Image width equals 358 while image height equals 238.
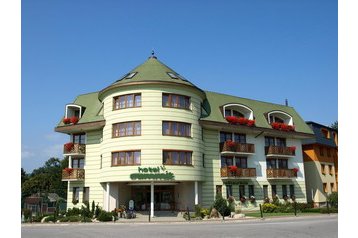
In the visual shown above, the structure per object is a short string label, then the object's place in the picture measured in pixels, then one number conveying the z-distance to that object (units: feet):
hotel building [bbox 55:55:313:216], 97.50
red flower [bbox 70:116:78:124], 112.16
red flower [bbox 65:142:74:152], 111.86
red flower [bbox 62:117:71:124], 113.09
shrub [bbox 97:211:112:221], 85.46
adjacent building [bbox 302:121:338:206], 143.02
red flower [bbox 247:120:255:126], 119.55
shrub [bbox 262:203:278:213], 109.41
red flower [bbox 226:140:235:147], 113.91
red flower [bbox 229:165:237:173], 111.34
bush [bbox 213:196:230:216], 92.17
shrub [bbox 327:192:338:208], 115.44
